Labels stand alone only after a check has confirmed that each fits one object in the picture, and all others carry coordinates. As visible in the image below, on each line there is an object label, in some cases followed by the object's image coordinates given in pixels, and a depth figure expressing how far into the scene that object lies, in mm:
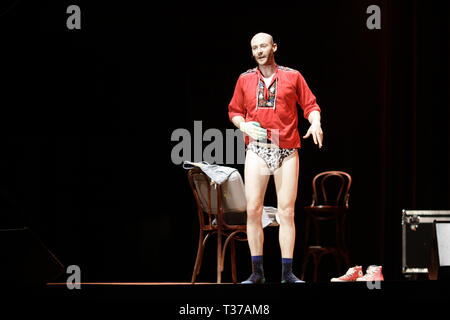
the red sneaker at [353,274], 8422
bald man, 7805
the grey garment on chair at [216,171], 8922
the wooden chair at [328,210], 11250
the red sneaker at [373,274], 8406
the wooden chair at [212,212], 9070
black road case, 10203
